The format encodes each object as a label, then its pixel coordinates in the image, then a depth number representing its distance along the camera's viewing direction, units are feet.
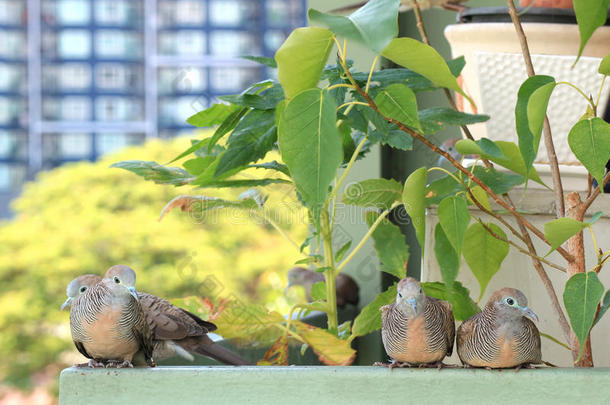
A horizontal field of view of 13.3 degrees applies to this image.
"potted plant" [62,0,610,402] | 9.75
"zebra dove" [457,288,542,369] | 10.03
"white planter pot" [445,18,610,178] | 11.34
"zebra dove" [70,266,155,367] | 10.12
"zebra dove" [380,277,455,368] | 10.11
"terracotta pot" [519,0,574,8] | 11.67
